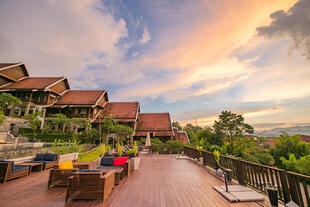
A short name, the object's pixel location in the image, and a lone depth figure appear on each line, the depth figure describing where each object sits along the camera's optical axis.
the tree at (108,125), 16.75
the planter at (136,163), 6.64
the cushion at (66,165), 4.36
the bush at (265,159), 15.48
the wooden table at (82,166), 5.08
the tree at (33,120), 15.01
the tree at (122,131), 16.73
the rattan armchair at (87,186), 3.16
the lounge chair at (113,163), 5.53
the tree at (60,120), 15.97
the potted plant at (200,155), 7.84
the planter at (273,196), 2.99
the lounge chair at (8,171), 4.33
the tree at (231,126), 21.77
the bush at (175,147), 14.30
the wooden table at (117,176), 4.41
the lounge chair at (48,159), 6.40
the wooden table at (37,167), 5.71
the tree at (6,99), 12.84
